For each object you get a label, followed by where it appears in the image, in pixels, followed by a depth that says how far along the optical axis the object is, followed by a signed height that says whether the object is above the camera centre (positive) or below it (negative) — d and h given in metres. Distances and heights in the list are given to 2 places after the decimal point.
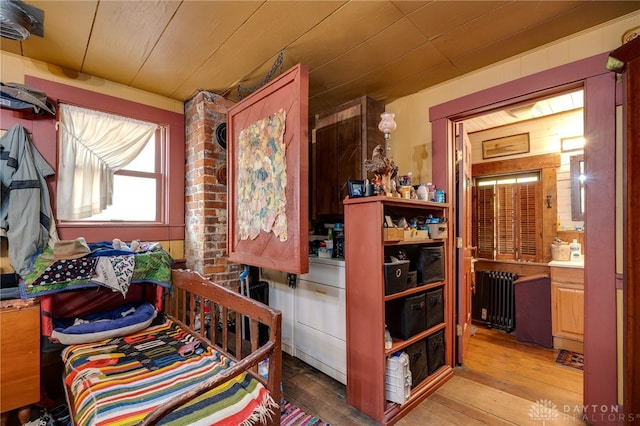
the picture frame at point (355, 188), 1.96 +0.17
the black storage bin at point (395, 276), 1.85 -0.42
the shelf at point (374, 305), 1.81 -0.62
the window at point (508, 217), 3.38 -0.06
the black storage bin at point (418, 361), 2.03 -1.09
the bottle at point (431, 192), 2.38 +0.17
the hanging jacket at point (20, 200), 1.99 +0.10
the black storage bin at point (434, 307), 2.19 -0.74
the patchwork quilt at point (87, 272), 1.84 -0.41
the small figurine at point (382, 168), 1.98 +0.31
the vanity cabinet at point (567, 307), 2.76 -0.94
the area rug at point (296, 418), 1.79 -1.32
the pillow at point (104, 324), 1.79 -0.74
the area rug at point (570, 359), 2.55 -1.37
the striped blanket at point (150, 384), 1.20 -0.84
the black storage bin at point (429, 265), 2.18 -0.41
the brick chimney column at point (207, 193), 2.70 +0.20
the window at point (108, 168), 2.34 +0.41
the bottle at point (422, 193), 2.27 +0.15
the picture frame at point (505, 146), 3.48 +0.83
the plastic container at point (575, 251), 3.02 -0.42
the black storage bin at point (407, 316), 2.02 -0.76
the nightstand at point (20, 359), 1.68 -0.87
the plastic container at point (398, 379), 1.85 -1.09
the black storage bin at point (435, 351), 2.20 -1.10
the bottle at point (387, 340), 1.86 -0.85
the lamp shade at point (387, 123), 2.18 +0.68
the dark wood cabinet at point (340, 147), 2.67 +0.64
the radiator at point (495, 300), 3.33 -1.06
